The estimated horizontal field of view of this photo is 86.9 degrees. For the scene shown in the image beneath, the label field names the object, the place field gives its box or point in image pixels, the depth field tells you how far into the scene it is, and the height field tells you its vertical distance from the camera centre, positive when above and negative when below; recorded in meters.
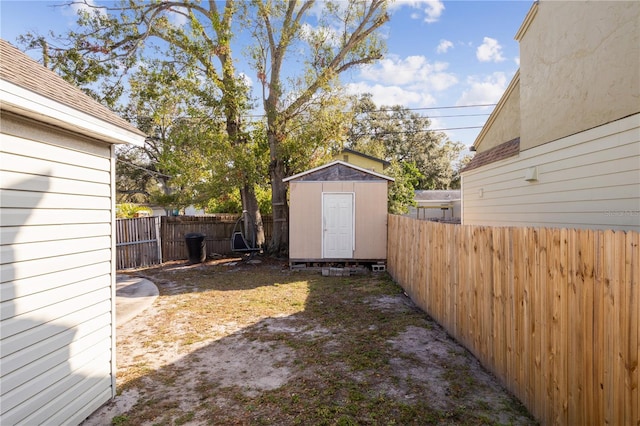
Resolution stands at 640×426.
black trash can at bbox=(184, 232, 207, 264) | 10.68 -1.22
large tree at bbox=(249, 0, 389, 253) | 11.48 +5.51
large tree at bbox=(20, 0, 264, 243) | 10.50 +5.25
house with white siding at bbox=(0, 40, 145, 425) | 2.08 -0.27
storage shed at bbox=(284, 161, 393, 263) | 9.36 -0.22
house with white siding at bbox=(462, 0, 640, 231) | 3.74 +1.14
